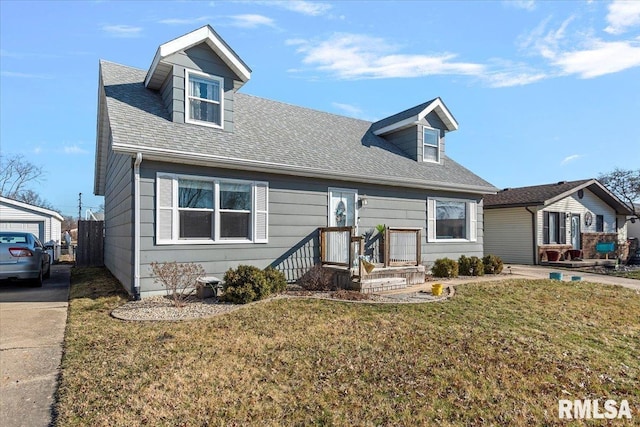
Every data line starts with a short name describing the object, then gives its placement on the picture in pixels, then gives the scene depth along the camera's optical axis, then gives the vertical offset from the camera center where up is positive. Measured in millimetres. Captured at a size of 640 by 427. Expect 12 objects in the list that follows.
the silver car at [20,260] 8523 -869
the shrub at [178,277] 6857 -1043
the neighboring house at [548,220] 17656 +332
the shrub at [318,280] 8820 -1347
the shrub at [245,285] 7047 -1184
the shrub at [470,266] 11933 -1299
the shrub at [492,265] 12438 -1305
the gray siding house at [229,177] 7793 +1245
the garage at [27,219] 16766 +213
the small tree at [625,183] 27625 +3374
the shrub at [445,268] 11297 -1287
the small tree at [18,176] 35500 +4716
